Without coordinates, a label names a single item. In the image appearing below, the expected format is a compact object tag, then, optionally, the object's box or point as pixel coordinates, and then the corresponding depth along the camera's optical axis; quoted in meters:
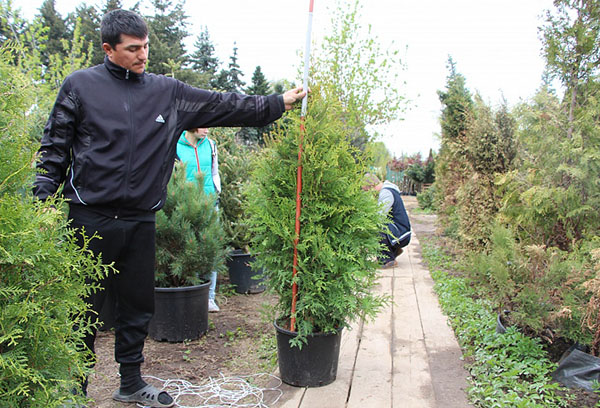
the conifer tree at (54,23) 30.81
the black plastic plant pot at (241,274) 5.33
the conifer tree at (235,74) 31.58
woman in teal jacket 4.49
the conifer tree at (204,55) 34.09
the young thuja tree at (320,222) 2.87
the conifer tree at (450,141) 8.24
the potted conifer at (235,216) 5.38
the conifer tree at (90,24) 27.38
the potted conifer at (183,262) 3.75
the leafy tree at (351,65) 15.12
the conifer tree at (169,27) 29.05
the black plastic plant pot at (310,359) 2.92
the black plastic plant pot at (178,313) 3.72
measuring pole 2.85
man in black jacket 2.38
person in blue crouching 6.42
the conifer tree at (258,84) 27.19
